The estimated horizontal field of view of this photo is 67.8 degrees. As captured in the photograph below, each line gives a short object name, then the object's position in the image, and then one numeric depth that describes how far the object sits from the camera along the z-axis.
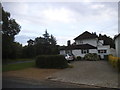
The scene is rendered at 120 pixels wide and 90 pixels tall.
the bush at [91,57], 21.16
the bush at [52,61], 11.85
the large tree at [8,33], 20.78
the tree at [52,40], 51.12
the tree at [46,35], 50.96
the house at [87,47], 23.27
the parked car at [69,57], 17.28
